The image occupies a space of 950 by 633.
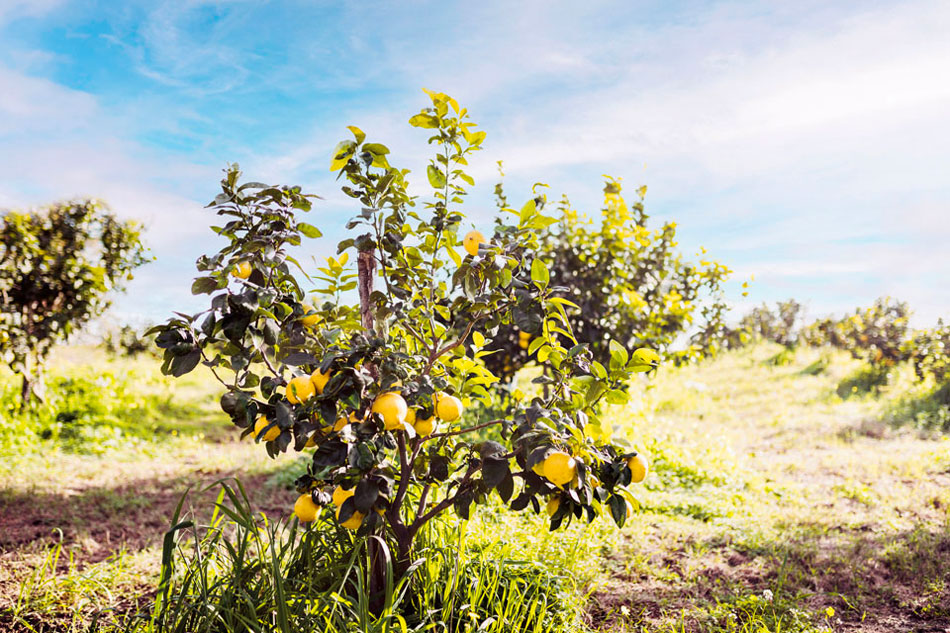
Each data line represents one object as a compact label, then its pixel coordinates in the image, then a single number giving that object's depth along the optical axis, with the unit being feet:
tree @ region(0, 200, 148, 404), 19.76
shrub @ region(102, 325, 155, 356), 26.03
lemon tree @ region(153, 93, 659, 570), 5.92
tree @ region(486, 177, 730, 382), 17.49
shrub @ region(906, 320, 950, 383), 28.76
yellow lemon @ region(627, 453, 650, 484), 6.12
